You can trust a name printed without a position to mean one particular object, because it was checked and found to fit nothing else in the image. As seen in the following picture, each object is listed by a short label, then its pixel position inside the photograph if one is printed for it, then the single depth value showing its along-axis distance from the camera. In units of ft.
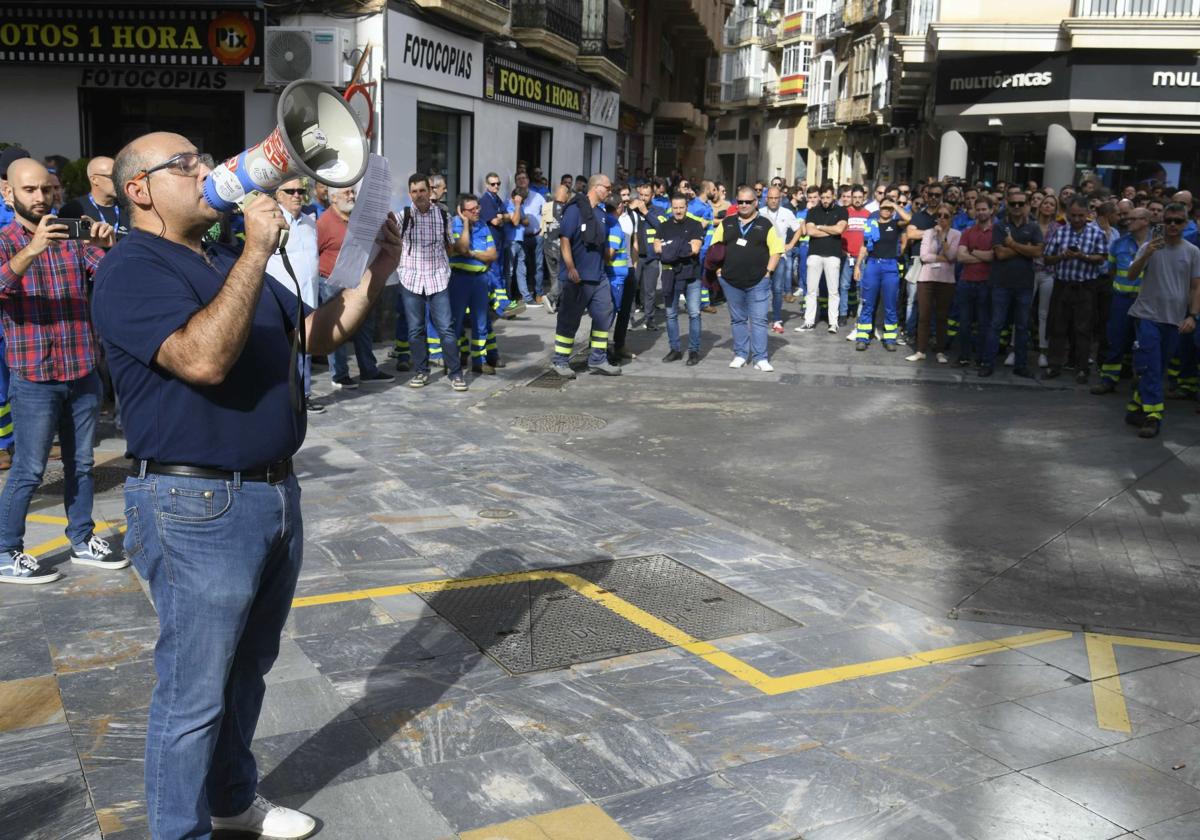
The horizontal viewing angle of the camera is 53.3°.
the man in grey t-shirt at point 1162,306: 33.71
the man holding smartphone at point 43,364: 19.01
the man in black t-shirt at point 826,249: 53.88
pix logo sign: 47.67
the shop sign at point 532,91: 63.05
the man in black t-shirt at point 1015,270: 42.19
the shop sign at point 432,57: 49.80
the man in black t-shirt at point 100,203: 26.53
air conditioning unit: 46.26
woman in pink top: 46.65
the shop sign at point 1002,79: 83.05
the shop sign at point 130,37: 47.75
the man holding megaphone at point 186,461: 9.87
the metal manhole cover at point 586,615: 17.16
